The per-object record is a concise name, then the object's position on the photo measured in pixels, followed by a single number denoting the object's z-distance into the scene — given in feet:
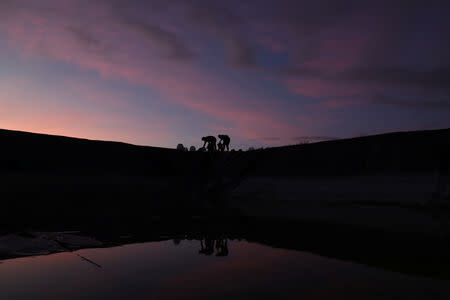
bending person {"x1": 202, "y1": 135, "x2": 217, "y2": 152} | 100.12
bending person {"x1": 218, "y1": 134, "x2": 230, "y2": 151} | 96.99
